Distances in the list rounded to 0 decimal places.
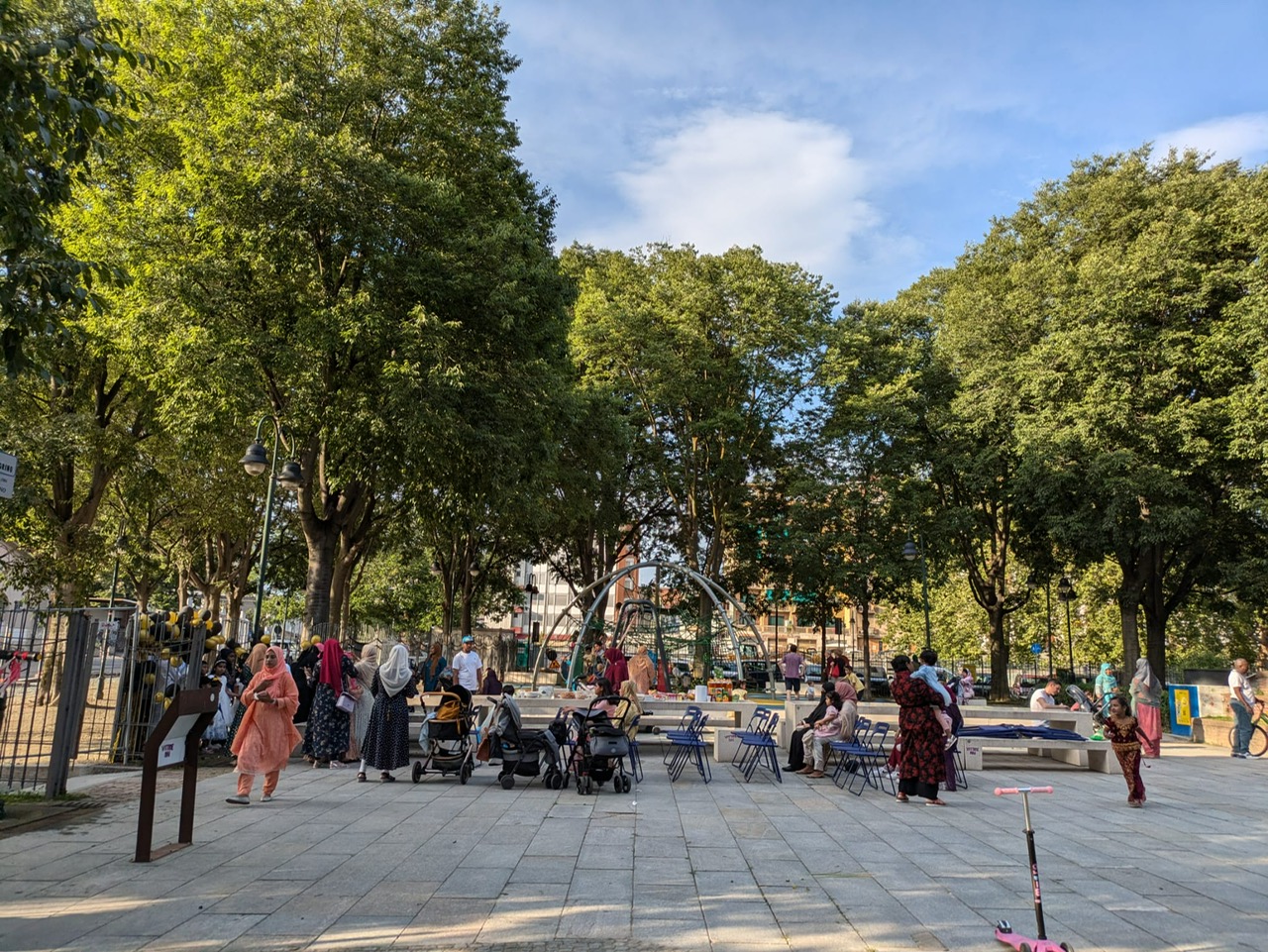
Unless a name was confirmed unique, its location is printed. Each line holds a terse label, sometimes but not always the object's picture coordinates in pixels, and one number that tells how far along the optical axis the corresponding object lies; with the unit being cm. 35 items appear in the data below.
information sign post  678
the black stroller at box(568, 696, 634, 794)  1078
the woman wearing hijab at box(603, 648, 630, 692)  1538
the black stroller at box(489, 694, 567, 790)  1120
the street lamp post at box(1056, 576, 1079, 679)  3039
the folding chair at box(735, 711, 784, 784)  1223
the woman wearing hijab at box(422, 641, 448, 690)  1723
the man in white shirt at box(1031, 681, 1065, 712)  1672
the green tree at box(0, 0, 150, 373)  587
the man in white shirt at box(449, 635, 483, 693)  1623
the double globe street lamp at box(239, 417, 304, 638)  1563
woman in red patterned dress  1034
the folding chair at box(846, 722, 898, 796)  1165
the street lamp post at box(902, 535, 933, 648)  2573
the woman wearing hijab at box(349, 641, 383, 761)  1247
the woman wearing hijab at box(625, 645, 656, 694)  1804
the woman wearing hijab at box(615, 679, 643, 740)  1186
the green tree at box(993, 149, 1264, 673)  2412
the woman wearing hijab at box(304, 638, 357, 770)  1255
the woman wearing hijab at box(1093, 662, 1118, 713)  1728
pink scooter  484
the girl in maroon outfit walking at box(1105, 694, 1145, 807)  1059
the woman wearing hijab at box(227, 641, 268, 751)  1222
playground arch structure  2089
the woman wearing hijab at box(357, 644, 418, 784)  1146
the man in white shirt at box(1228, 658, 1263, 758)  1691
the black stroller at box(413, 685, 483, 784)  1159
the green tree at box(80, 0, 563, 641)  1630
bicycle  1738
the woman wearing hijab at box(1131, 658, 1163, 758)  1631
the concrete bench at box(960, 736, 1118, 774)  1412
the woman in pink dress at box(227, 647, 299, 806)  940
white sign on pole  671
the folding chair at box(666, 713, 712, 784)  1198
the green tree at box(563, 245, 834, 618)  3100
